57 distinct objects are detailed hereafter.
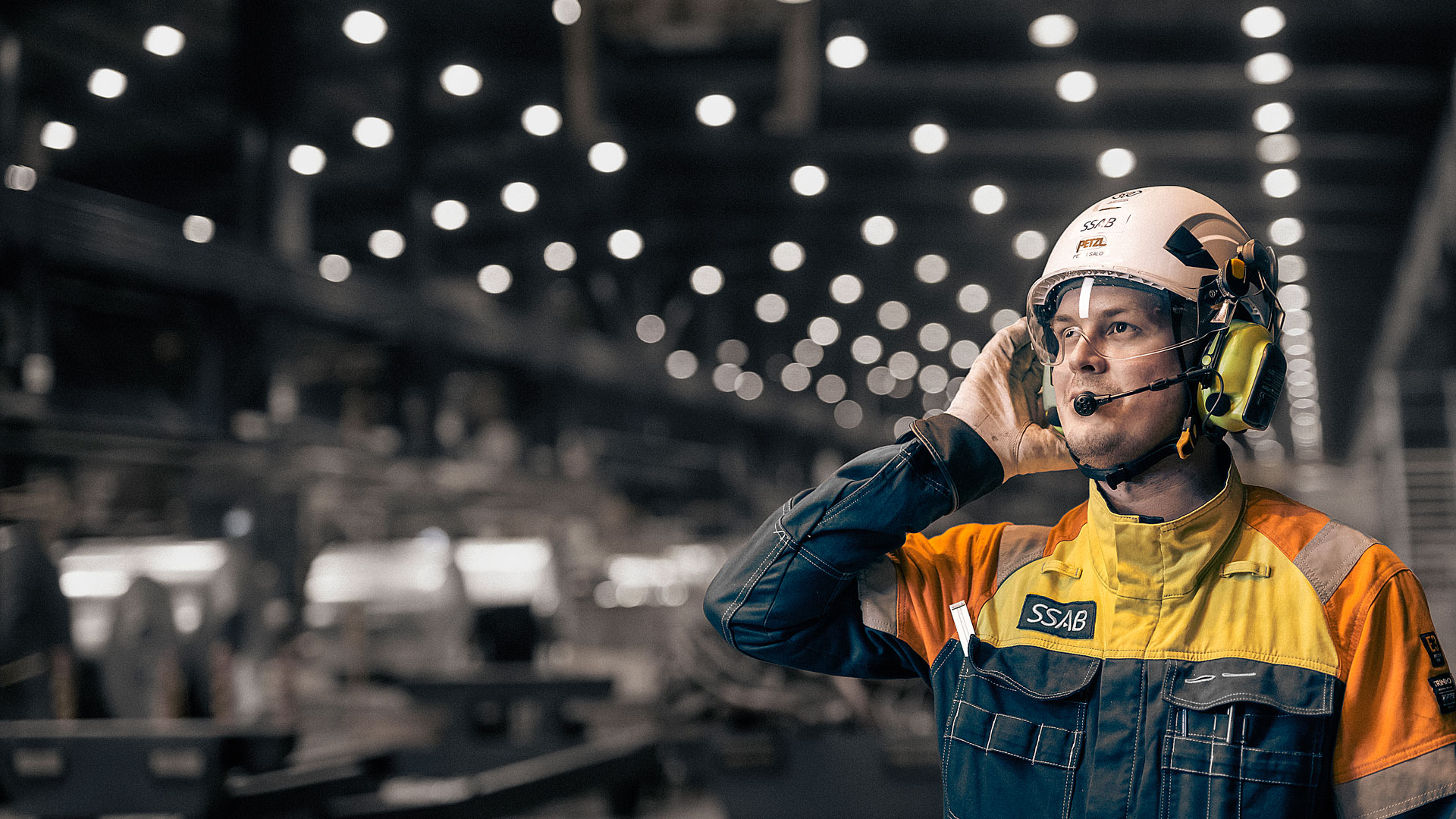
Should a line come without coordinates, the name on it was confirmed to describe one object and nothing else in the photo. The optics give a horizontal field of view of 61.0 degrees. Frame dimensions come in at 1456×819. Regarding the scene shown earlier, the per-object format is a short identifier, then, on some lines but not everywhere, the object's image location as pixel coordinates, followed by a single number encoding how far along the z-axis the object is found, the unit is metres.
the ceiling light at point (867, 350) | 21.73
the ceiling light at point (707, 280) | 17.14
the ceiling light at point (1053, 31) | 8.86
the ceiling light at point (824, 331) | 20.30
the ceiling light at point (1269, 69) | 9.31
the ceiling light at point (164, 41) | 10.06
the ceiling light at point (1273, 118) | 10.27
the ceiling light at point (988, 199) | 13.00
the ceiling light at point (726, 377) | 22.70
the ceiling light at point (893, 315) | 18.56
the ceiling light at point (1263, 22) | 8.52
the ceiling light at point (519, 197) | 13.32
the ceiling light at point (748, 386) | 24.17
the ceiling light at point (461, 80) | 10.17
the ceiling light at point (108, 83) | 10.16
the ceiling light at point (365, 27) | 9.23
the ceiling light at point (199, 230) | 10.48
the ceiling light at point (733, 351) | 21.53
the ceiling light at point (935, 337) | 19.41
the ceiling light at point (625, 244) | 15.38
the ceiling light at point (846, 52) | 9.28
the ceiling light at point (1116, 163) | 11.53
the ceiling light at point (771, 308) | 18.80
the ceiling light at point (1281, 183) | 11.92
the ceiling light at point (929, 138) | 11.18
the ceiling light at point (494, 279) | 16.17
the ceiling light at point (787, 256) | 15.74
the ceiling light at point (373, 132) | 11.49
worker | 1.54
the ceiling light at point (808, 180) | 12.69
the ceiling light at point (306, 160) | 11.98
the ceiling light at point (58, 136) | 9.47
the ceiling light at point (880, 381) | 25.47
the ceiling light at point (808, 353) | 22.57
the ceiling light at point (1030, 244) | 14.28
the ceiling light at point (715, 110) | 10.45
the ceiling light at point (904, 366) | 22.73
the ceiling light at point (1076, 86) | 9.82
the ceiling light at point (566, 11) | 7.83
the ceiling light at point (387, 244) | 14.12
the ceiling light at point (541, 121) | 10.73
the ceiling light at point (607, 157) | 11.81
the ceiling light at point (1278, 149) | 10.98
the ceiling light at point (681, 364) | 20.74
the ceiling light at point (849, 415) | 30.92
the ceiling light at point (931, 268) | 15.95
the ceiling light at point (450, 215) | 14.25
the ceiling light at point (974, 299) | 16.95
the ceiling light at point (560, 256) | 16.14
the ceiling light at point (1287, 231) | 13.51
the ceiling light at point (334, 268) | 12.38
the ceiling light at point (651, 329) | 18.89
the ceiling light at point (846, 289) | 17.25
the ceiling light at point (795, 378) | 25.56
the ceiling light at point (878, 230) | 14.39
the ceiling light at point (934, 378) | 23.22
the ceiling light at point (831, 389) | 27.13
